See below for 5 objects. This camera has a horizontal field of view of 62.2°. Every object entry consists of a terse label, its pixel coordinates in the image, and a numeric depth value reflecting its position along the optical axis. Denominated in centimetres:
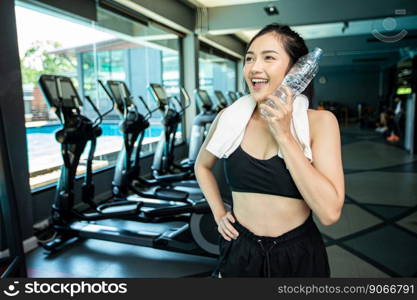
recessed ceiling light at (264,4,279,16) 549
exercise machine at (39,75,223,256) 250
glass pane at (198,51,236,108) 836
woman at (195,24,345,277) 83
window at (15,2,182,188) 341
